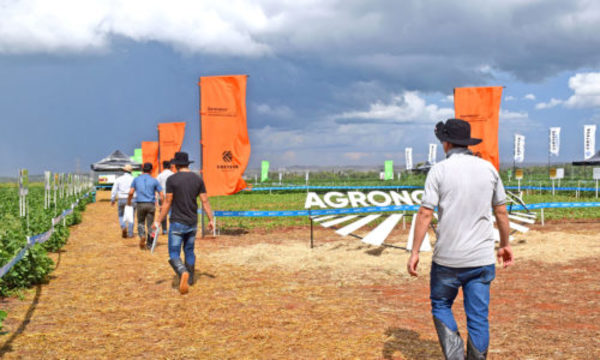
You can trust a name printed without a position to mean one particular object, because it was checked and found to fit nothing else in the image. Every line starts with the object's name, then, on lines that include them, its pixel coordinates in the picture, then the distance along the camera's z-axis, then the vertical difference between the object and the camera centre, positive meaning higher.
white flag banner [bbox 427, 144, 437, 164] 54.41 +2.30
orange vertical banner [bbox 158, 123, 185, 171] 25.19 +2.03
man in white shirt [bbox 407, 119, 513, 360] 3.86 -0.53
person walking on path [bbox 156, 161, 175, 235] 13.37 +0.00
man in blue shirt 11.92 -0.49
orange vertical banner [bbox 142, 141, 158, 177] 33.03 +1.65
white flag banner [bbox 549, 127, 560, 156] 36.94 +2.56
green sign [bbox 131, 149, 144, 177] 41.84 +1.74
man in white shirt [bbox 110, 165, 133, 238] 13.70 -0.50
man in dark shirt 7.73 -0.62
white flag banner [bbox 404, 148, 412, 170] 56.44 +2.21
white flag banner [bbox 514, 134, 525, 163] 38.66 +2.06
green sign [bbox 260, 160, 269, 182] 49.76 +0.66
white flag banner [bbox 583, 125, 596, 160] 34.44 +2.39
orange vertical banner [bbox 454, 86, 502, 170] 13.35 +1.79
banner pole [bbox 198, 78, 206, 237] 14.00 +1.61
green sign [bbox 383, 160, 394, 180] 45.75 +0.45
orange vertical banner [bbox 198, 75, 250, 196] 13.99 +1.34
